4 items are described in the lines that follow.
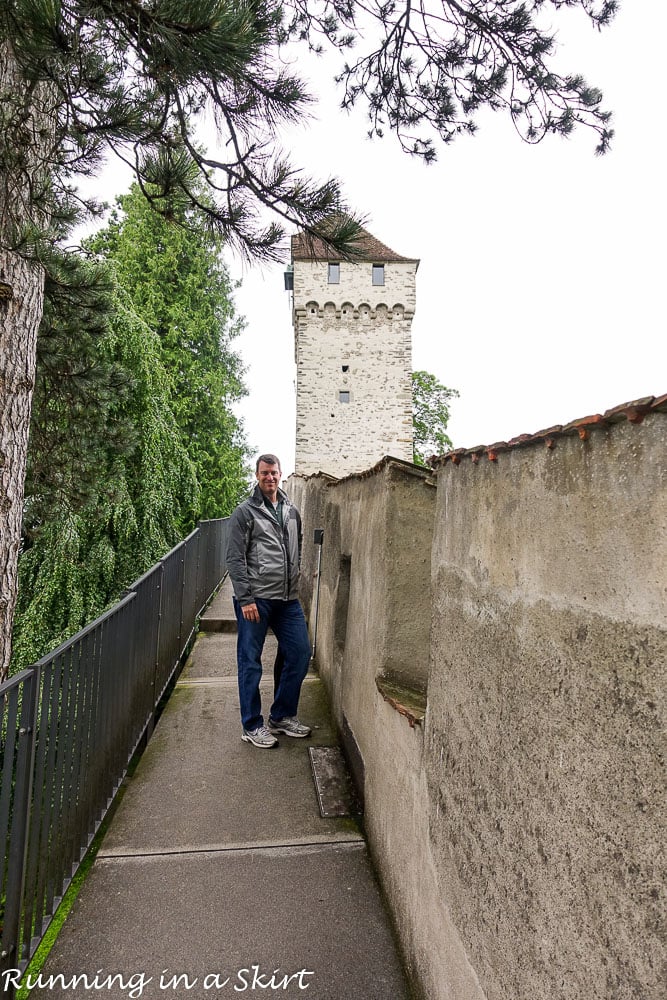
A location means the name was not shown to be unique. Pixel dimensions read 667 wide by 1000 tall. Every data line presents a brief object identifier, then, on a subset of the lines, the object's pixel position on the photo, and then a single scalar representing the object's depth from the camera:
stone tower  25.20
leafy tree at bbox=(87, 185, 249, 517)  15.85
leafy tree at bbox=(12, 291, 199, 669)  5.98
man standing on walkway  3.64
